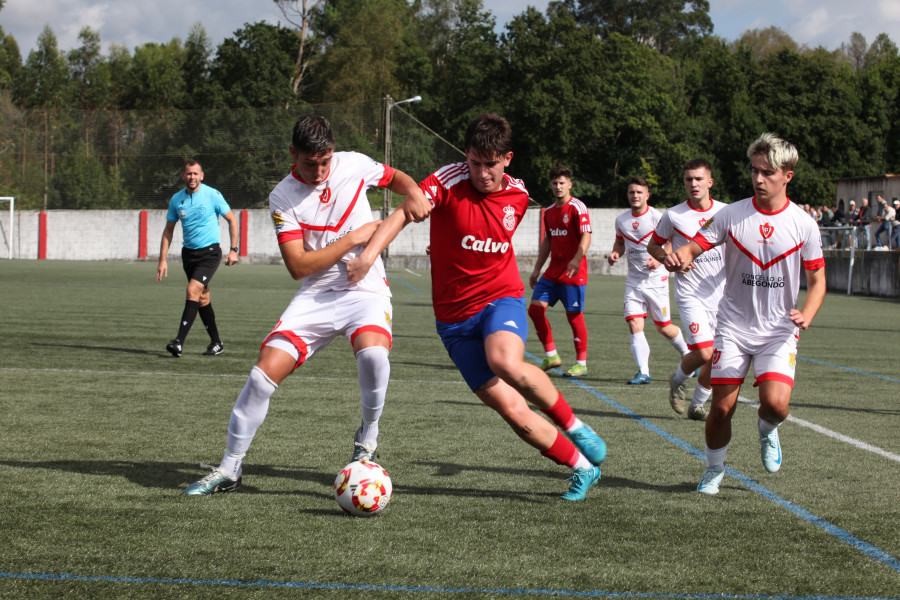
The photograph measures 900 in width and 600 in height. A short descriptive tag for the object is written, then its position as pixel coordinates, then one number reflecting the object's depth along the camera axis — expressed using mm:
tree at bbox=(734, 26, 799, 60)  84312
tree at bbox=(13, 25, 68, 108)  69038
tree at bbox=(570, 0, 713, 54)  84938
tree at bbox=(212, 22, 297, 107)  61062
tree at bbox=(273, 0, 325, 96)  66562
